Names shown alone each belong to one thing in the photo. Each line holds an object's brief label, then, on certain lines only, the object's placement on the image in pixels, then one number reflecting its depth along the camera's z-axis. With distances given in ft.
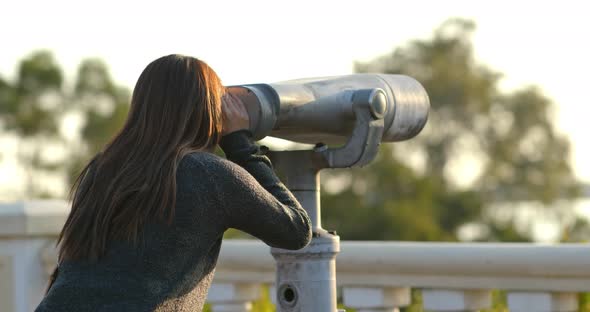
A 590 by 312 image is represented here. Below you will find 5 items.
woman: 16.63
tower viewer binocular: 17.83
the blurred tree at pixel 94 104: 234.17
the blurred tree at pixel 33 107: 231.30
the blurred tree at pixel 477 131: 262.26
